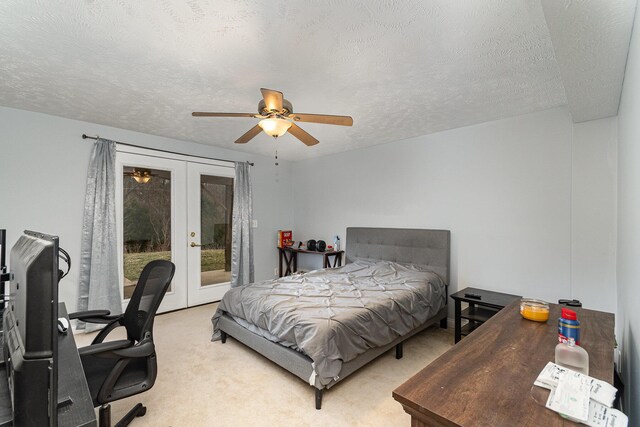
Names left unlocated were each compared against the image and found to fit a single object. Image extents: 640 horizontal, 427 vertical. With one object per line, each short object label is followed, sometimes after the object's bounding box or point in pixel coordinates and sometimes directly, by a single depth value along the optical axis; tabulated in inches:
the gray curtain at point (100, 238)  133.4
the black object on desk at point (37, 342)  24.7
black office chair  59.1
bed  83.9
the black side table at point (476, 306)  111.2
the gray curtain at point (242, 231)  186.2
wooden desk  32.0
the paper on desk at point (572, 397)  31.1
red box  213.6
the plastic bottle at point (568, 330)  47.6
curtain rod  135.3
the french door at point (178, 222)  150.3
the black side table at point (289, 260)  194.9
